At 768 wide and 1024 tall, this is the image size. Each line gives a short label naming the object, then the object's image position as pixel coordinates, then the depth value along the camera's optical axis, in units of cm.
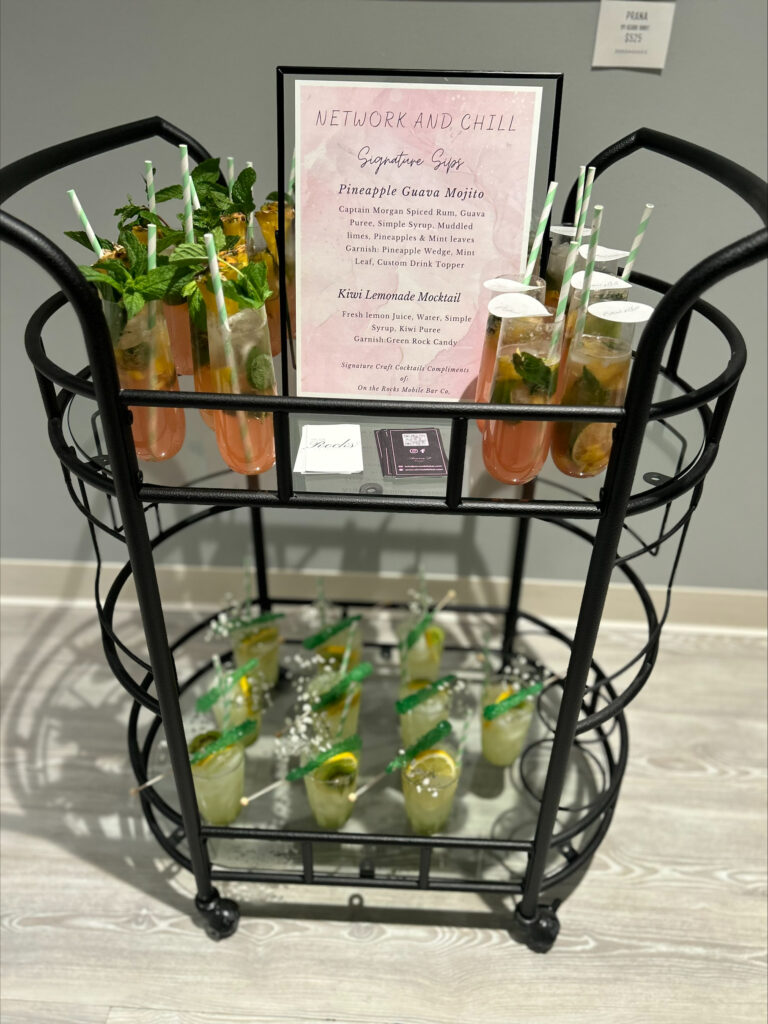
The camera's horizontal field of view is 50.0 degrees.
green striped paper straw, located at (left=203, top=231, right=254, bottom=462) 76
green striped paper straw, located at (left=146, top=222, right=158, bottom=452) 81
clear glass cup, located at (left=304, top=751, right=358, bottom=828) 123
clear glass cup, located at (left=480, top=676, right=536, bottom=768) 137
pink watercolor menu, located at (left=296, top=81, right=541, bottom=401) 84
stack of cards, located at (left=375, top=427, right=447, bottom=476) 88
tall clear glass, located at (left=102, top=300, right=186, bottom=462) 84
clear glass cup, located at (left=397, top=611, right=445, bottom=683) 149
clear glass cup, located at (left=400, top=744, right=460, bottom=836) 122
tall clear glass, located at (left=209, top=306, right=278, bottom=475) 85
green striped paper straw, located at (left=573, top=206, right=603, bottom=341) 80
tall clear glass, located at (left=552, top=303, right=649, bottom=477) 83
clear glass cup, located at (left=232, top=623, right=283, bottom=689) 151
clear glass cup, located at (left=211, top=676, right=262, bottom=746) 135
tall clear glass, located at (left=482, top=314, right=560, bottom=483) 82
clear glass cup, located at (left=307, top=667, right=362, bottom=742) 130
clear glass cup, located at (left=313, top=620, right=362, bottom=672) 147
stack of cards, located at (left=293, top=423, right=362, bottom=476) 88
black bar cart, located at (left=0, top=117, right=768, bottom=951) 75
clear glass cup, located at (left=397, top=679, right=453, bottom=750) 136
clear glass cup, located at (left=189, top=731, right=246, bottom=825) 124
